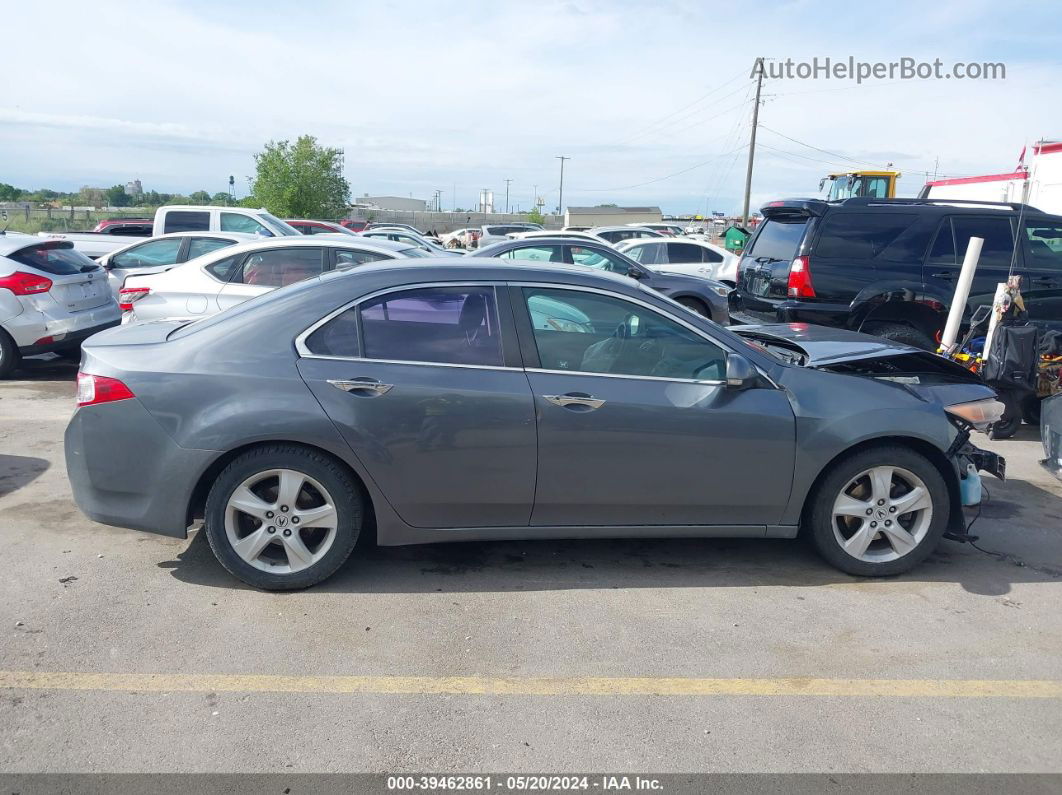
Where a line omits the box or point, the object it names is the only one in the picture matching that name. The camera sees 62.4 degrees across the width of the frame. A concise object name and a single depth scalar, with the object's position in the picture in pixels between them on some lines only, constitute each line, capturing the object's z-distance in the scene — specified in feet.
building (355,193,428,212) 348.67
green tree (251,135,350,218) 160.76
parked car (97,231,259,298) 40.68
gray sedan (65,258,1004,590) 13.85
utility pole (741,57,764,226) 135.03
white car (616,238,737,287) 52.75
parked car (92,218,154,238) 68.85
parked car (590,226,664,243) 72.23
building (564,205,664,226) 258.98
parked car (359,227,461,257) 91.20
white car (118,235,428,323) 29.32
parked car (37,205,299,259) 51.80
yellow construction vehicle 99.76
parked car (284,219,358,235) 83.41
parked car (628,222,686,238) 82.77
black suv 28.86
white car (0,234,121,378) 31.83
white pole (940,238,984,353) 26.81
